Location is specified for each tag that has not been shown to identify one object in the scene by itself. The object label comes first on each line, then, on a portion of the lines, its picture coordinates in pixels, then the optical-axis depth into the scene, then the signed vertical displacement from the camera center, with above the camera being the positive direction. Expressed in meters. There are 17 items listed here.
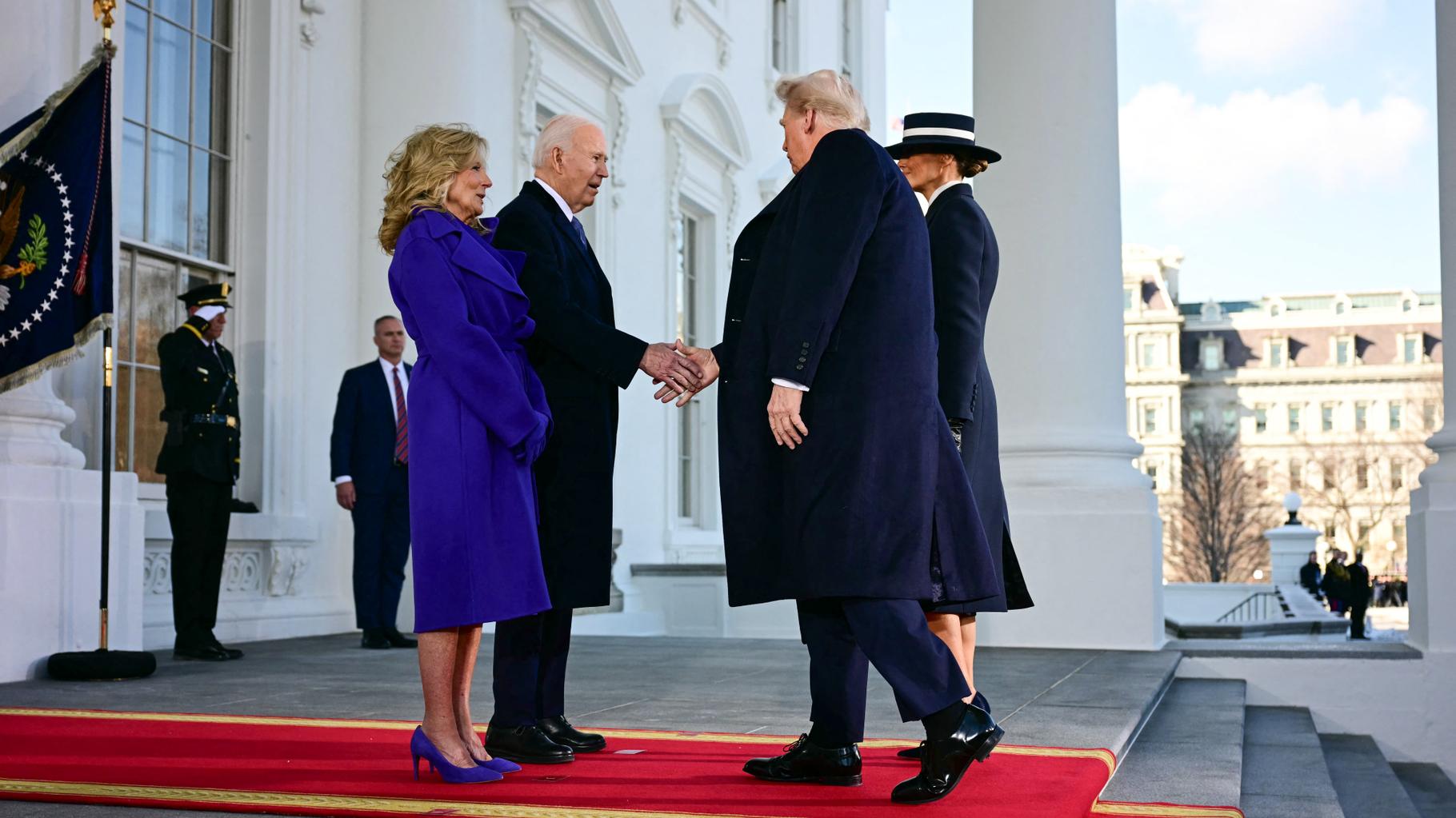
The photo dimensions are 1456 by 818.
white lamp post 27.47 -1.38
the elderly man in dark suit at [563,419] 4.13 +0.16
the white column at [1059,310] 8.59 +0.94
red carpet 3.42 -0.75
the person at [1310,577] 28.80 -2.03
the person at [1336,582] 26.45 -1.98
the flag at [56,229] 6.86 +1.13
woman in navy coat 4.32 +0.50
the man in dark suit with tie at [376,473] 8.90 +0.02
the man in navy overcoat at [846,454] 3.54 +0.05
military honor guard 7.78 +0.09
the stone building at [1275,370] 71.50 +4.84
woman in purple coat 3.81 +0.05
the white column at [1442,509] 7.71 -0.18
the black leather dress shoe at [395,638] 8.77 -0.93
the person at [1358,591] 18.47 -1.45
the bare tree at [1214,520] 50.81 -1.62
